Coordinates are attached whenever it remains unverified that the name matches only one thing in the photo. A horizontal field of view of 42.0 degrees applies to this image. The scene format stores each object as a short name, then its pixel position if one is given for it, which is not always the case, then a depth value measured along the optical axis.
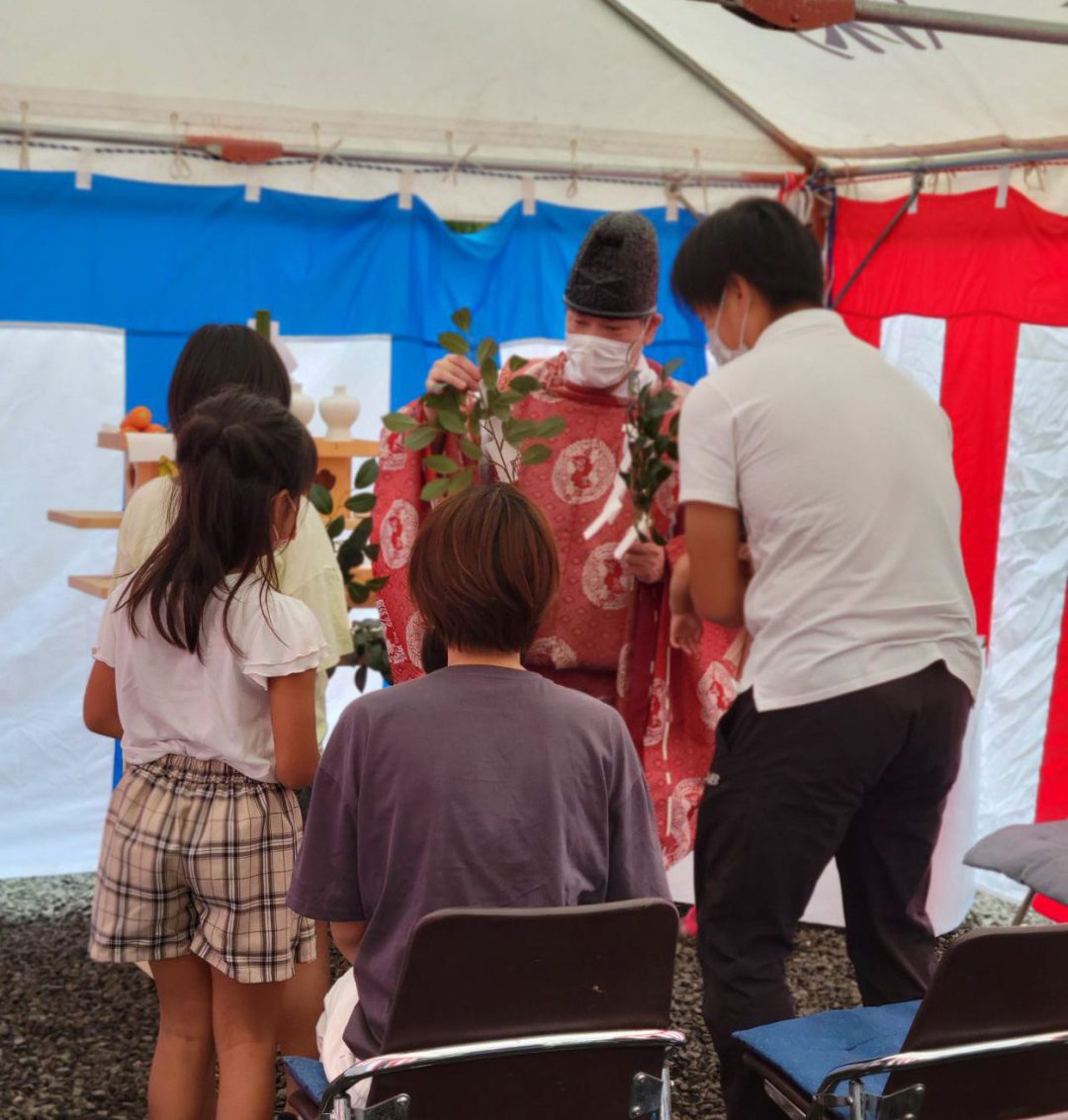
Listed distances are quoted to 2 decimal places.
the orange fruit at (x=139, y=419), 3.22
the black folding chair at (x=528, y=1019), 1.40
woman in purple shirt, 1.54
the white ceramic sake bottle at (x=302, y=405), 3.25
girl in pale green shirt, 2.38
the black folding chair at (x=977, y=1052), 1.52
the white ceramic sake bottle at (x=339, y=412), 3.45
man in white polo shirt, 1.82
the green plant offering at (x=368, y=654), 3.19
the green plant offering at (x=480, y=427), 2.45
